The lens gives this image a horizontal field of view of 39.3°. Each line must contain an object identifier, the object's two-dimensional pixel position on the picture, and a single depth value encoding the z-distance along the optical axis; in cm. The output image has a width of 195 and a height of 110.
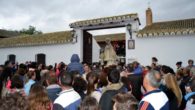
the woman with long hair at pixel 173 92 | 460
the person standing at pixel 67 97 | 400
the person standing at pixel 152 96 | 373
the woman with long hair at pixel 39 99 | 360
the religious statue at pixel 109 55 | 1556
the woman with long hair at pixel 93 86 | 483
